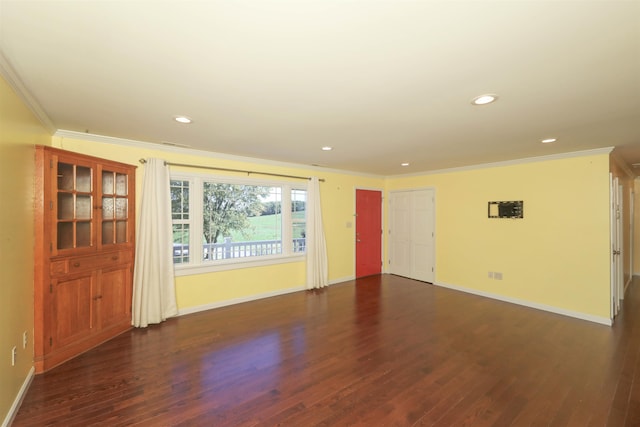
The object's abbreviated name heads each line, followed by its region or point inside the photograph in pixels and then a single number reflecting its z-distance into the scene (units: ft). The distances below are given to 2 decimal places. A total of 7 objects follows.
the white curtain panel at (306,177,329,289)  17.08
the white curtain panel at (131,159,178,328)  11.37
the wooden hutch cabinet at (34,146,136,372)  8.14
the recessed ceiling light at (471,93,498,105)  6.76
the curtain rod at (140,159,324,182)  12.35
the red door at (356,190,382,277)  20.48
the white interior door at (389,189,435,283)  19.02
